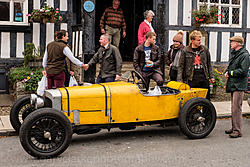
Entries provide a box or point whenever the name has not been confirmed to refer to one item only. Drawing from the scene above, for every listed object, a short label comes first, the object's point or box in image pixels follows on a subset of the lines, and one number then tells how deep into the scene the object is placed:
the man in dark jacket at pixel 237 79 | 6.15
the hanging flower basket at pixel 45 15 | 10.26
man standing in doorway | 10.50
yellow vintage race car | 4.98
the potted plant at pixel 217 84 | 9.84
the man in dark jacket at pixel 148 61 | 7.27
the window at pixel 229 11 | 12.54
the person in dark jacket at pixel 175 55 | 7.31
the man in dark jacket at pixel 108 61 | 7.01
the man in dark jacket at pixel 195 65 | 6.56
